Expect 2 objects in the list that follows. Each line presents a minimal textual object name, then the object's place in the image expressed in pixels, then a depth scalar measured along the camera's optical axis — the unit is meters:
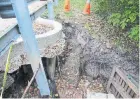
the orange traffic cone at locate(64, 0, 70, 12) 6.49
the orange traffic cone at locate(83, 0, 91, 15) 6.37
